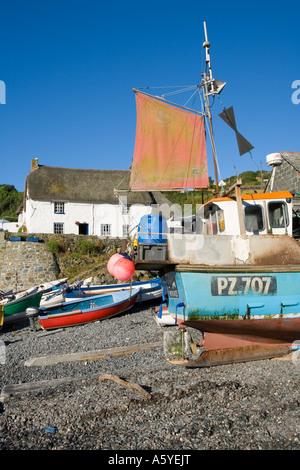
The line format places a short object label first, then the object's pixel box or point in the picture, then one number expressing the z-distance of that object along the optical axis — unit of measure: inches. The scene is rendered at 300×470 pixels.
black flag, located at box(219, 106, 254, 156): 470.8
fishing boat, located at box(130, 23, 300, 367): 327.0
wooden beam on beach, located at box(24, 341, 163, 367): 381.1
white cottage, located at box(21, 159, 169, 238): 1298.0
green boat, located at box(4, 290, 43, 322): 637.9
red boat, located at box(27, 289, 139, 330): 563.8
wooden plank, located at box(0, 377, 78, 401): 288.0
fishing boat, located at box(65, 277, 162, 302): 710.5
